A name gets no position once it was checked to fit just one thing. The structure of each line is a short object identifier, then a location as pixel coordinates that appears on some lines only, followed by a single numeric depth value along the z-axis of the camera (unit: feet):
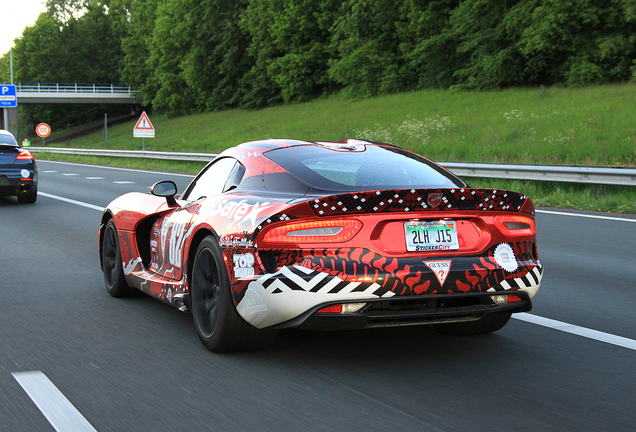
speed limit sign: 149.79
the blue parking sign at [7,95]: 224.94
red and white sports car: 13.78
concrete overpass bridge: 263.70
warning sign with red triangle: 101.50
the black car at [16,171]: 50.06
